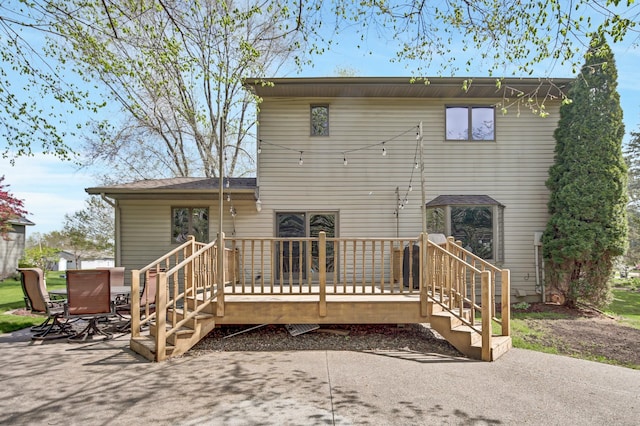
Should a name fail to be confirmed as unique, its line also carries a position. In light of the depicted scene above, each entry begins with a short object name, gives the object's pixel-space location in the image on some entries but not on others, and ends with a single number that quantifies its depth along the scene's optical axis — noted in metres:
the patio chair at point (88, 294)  5.50
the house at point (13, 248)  16.62
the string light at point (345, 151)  9.59
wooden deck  4.90
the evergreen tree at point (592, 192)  8.49
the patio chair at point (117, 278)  7.30
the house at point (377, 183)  9.41
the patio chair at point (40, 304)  5.91
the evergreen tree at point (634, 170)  21.88
